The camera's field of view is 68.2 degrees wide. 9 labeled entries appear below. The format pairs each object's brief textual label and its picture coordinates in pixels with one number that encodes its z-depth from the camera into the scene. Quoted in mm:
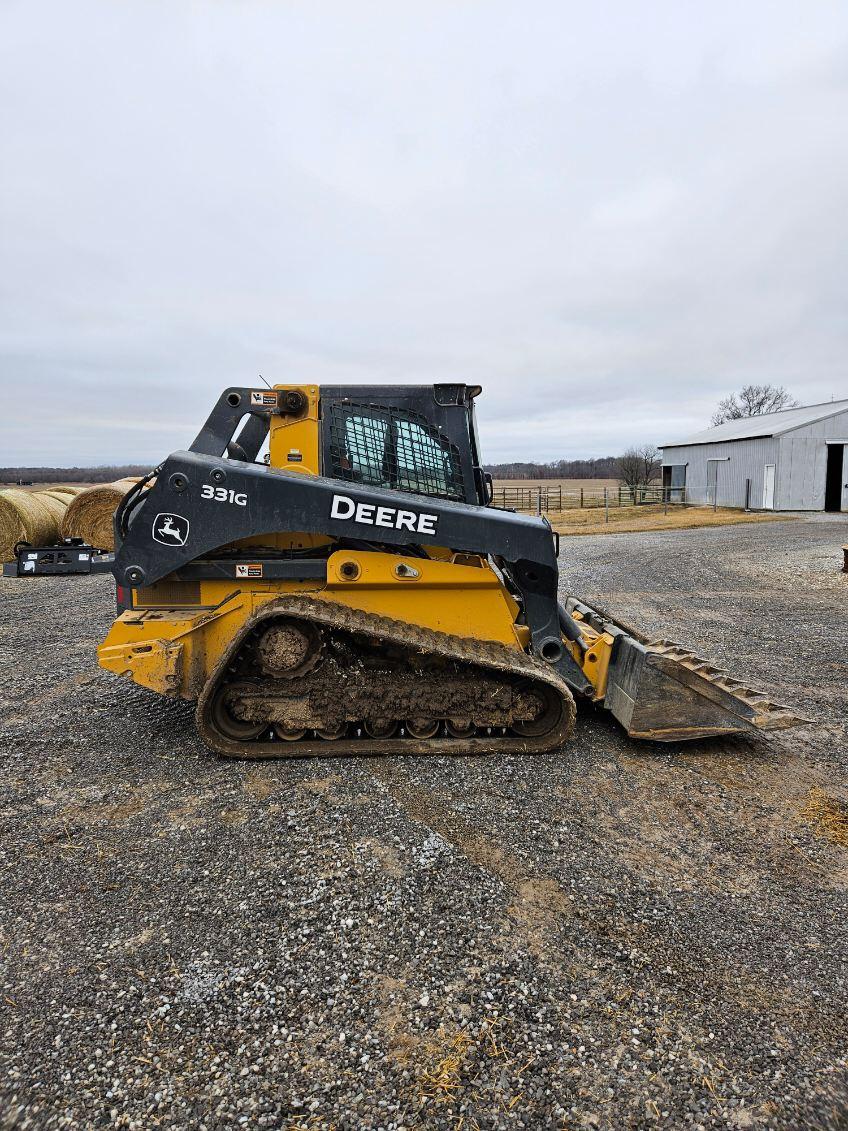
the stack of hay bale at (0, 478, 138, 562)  14141
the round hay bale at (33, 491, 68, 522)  15375
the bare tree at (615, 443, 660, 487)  47500
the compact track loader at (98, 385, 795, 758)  4645
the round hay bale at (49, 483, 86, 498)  18250
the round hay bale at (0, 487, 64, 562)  14109
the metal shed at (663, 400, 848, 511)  27281
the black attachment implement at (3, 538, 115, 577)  11305
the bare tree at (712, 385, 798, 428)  63375
